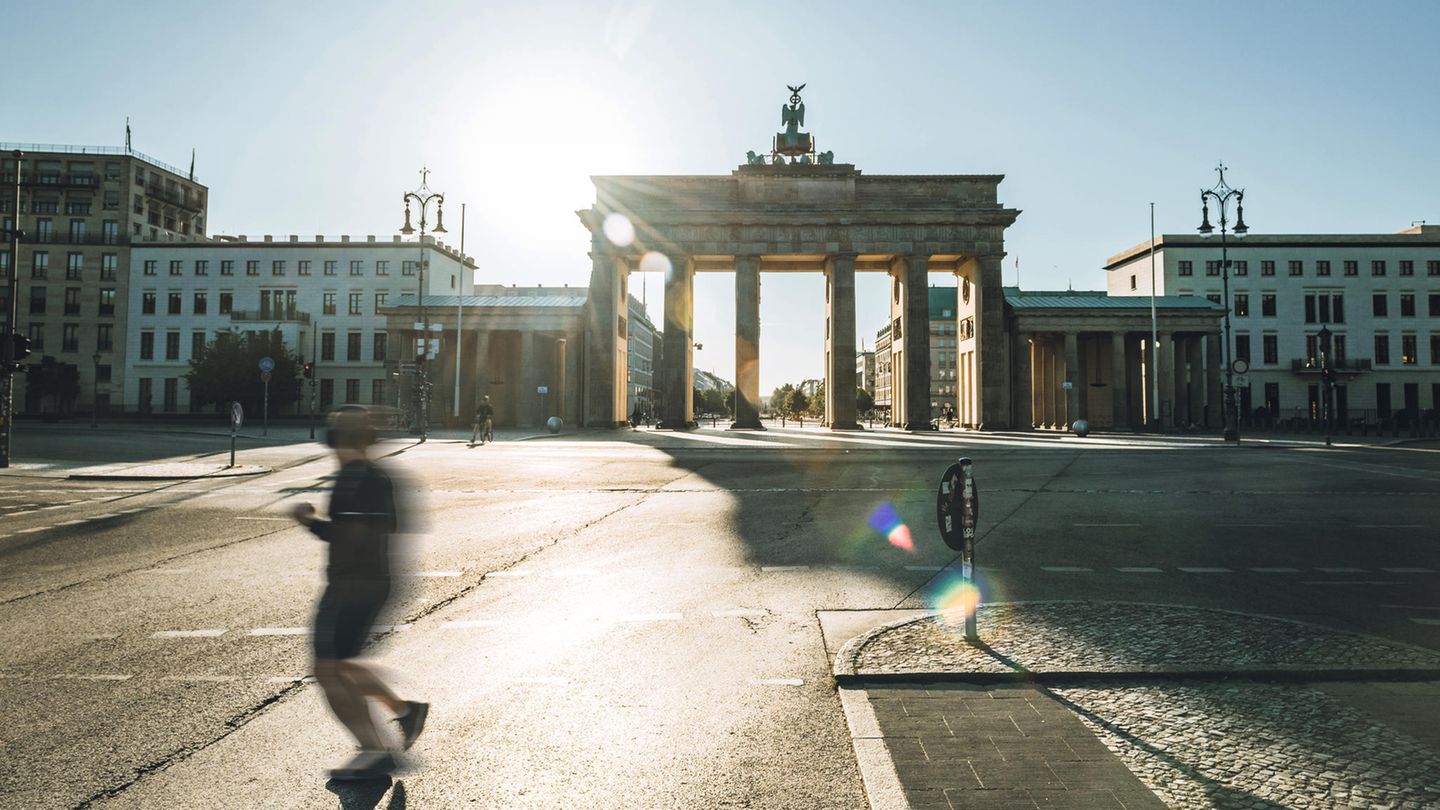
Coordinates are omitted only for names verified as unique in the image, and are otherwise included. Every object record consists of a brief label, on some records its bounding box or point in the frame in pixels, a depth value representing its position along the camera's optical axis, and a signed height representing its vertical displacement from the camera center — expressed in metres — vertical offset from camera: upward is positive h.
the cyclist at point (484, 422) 35.31 +0.43
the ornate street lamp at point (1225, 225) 36.94 +10.29
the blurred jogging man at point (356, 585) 4.02 -0.89
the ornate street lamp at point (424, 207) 36.50 +10.66
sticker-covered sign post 5.87 -0.64
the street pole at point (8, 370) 20.27 +1.58
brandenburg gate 52.12 +12.79
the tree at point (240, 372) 64.31 +4.91
